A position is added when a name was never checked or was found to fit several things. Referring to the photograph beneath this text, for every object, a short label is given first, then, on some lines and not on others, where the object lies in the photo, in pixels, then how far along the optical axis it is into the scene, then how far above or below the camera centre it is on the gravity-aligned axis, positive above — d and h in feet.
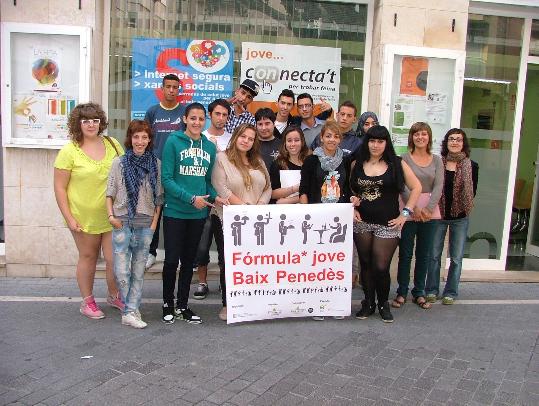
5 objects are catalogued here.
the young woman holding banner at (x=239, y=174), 15.18 -1.35
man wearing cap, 18.24 +0.67
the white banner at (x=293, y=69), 21.38 +2.40
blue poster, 20.74 +2.12
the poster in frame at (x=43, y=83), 19.01 +1.18
